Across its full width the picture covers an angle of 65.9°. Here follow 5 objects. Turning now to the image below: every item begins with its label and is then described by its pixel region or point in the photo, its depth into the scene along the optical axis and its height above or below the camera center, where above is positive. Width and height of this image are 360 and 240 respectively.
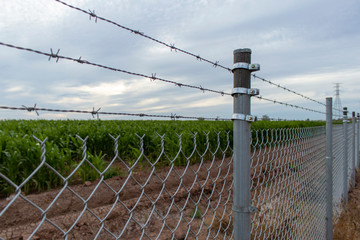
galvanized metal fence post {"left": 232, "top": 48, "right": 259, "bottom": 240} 1.58 -0.18
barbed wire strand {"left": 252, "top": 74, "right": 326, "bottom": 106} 3.29 +0.56
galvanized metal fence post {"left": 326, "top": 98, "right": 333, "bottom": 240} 3.72 -0.62
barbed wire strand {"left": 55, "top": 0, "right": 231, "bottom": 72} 1.86 +0.75
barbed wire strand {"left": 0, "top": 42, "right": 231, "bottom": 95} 1.64 +0.43
